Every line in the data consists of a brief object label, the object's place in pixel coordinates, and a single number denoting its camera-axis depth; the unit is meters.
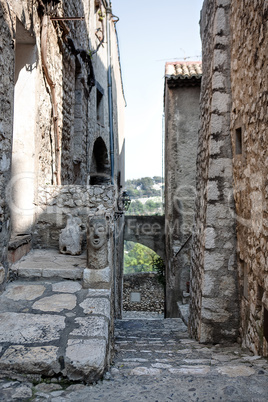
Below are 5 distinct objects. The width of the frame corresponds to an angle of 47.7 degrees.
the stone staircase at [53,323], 1.78
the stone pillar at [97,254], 2.96
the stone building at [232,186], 2.52
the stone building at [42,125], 3.00
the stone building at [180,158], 7.63
